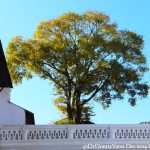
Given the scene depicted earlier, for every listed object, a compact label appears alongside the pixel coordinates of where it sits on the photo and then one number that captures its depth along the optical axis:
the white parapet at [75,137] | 12.63
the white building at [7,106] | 16.20
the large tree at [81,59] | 26.36
